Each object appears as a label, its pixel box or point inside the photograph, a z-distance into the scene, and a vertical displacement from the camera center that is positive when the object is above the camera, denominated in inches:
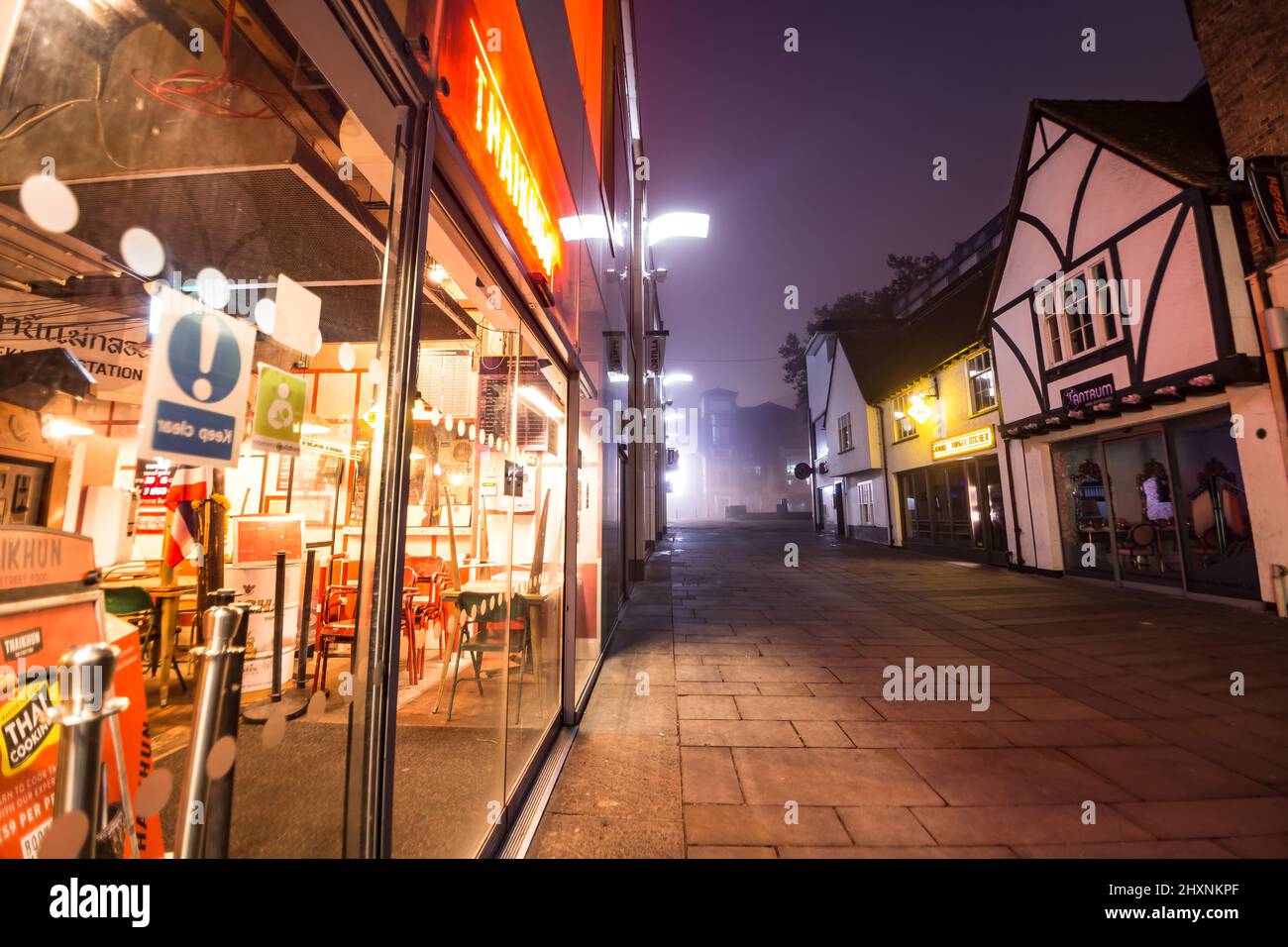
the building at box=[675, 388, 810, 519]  2381.9 +325.5
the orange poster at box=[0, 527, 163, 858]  44.5 -12.1
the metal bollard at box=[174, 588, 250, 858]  39.8 -16.6
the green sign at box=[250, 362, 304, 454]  45.4 +11.5
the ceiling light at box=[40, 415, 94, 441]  42.4 +9.3
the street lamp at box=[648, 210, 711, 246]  384.6 +237.1
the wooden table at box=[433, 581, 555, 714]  159.8 -24.4
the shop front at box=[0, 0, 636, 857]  42.8 +24.0
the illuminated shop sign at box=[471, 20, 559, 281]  85.5 +76.1
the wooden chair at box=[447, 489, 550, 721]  156.1 -34.6
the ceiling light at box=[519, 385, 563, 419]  170.8 +45.9
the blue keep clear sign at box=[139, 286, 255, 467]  35.3 +11.2
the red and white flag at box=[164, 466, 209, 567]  47.9 +3.3
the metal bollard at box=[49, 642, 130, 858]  30.7 -12.5
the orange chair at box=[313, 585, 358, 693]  160.9 -31.9
